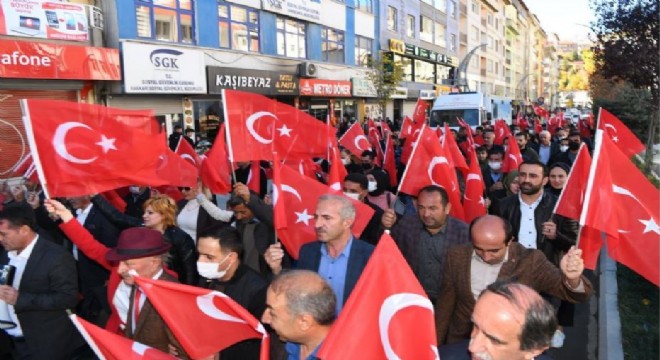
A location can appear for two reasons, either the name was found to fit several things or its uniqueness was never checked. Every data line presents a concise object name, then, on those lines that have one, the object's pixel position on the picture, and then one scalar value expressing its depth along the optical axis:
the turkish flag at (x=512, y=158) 8.50
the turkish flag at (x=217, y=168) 5.86
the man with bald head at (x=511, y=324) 2.19
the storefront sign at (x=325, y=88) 24.56
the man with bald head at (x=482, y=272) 3.45
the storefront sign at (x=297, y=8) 22.64
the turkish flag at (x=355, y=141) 10.21
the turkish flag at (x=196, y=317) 3.00
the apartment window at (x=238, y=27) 20.45
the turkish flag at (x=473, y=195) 6.36
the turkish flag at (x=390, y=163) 9.19
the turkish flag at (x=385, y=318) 2.47
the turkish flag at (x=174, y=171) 5.55
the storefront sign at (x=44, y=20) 12.88
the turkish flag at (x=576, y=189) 4.25
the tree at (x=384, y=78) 29.52
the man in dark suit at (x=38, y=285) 3.87
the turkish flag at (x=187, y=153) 7.12
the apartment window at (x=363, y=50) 30.72
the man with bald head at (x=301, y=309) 2.61
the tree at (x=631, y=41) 13.35
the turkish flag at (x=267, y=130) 5.48
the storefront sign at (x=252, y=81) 19.44
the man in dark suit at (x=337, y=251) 3.72
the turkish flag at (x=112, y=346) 2.88
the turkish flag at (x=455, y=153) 7.33
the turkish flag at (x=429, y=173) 5.91
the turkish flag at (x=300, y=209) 4.80
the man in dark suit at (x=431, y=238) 4.35
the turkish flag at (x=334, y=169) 5.46
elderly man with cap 3.33
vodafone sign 12.73
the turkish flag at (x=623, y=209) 3.39
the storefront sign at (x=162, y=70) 15.99
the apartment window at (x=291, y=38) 23.83
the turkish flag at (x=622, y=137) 6.53
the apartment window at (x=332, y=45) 27.36
